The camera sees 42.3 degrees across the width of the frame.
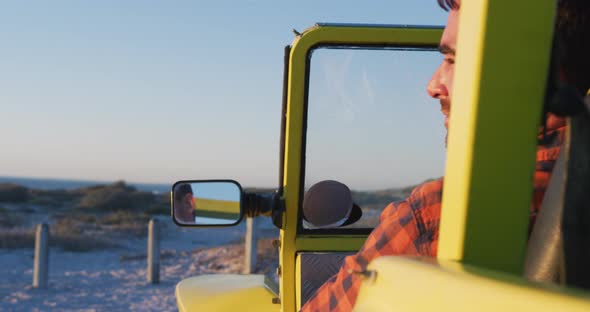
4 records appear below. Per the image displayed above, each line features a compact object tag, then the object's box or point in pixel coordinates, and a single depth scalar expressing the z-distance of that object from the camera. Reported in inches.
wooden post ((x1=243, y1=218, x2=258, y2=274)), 483.8
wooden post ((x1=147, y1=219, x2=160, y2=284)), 486.3
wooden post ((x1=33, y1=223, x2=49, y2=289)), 451.4
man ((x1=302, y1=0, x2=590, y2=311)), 47.4
